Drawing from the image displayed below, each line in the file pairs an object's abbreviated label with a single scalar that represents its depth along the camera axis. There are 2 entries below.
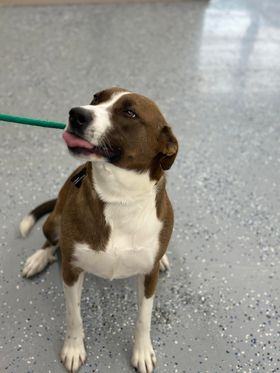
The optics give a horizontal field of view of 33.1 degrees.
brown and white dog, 1.08
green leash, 1.24
